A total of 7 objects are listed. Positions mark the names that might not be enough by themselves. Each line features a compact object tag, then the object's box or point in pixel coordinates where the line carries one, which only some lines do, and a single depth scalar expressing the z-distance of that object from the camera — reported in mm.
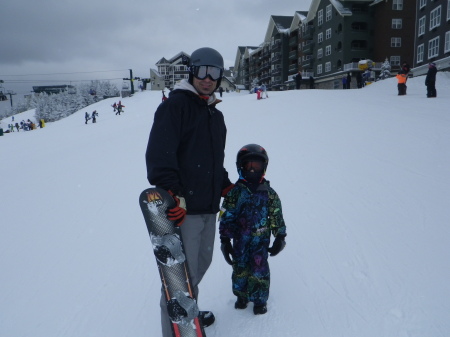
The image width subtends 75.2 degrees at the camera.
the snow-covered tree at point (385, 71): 31845
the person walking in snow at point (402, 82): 16016
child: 2717
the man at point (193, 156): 2078
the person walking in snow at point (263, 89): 23744
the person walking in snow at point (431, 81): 13766
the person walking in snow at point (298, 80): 27323
